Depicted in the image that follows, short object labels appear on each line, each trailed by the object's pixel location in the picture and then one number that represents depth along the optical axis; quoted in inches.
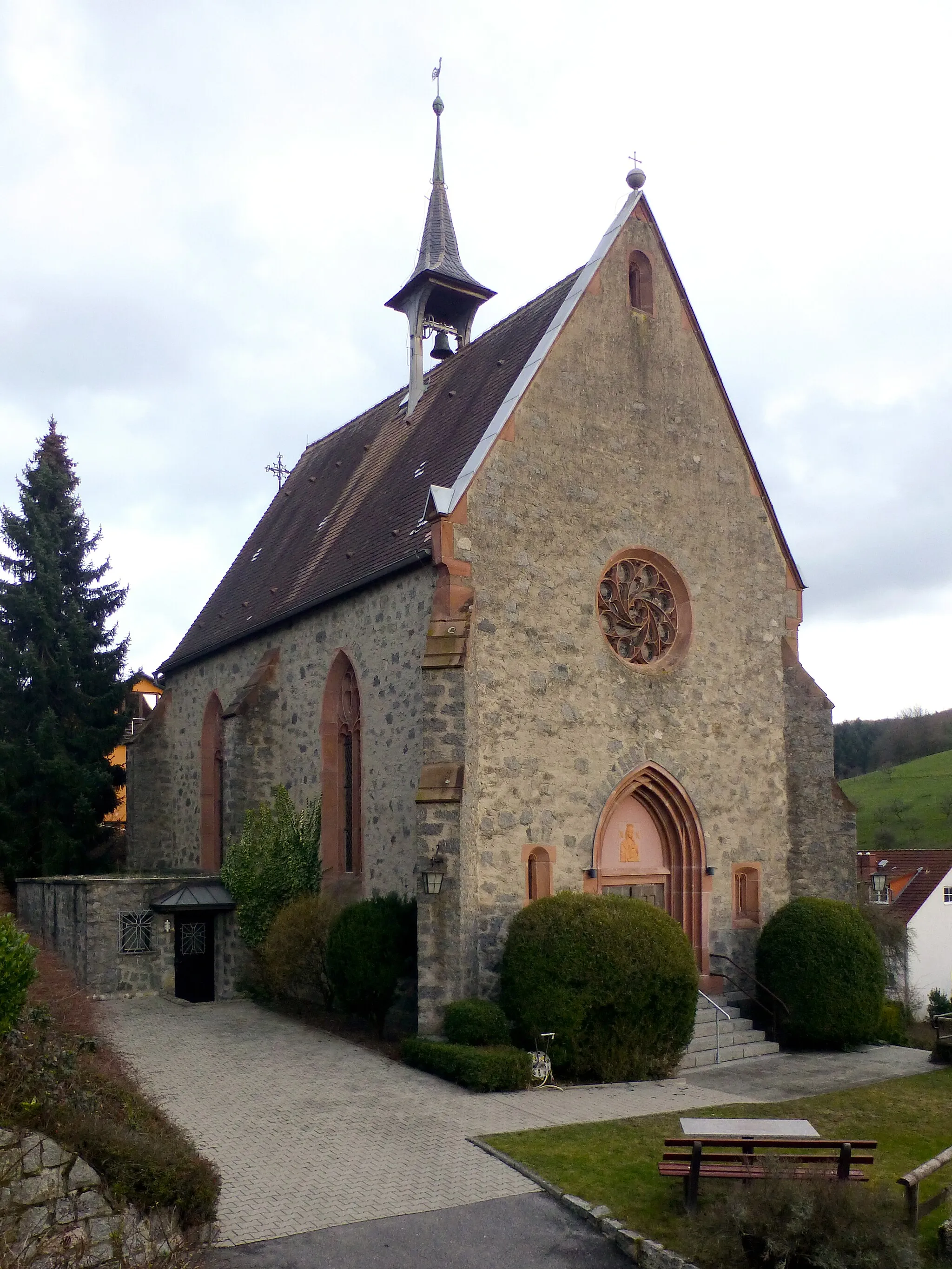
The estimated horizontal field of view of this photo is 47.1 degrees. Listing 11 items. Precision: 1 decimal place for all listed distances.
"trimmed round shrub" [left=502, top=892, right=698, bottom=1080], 526.9
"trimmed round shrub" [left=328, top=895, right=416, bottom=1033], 597.0
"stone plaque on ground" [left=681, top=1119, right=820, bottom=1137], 342.0
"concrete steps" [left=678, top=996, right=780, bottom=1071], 589.6
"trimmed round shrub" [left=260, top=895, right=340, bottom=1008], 658.8
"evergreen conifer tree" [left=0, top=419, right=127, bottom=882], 1027.9
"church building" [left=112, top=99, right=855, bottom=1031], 601.9
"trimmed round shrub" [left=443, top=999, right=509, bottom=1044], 529.3
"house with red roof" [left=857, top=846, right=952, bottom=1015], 1640.0
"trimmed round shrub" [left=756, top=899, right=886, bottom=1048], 625.3
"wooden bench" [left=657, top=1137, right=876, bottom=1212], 319.3
